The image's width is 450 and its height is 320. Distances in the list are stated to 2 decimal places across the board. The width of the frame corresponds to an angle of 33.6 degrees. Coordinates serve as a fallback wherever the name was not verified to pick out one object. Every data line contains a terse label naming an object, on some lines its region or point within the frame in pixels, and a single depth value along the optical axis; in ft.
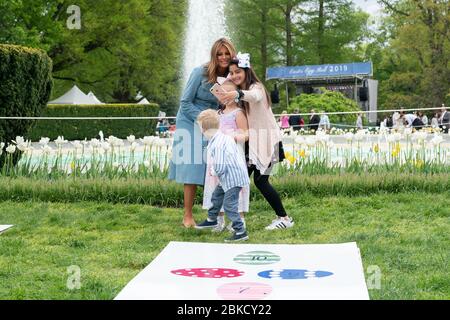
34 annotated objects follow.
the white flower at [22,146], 28.32
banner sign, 119.14
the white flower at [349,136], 28.15
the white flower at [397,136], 27.84
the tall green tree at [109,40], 93.28
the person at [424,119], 90.42
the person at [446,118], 84.19
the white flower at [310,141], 27.79
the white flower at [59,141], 29.48
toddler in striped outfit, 19.45
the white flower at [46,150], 28.70
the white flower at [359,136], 28.27
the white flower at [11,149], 27.99
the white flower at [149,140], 28.02
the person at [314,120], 80.62
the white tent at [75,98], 101.10
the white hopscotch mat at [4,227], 20.63
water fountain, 88.33
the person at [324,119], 64.75
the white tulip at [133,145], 28.62
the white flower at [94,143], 28.68
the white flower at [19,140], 28.40
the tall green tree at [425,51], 131.95
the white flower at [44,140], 29.16
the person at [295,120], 78.48
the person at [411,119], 80.59
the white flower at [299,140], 27.73
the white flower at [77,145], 28.60
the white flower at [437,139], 27.45
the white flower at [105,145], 27.96
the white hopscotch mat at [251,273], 13.20
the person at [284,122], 76.04
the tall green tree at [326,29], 146.00
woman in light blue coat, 21.70
